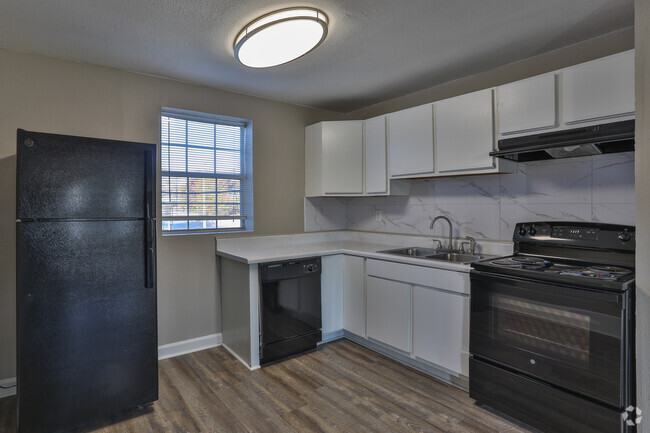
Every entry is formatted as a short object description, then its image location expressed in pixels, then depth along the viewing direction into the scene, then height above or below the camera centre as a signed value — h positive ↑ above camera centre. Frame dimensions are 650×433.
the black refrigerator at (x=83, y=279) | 1.89 -0.36
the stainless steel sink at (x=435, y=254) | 2.83 -0.35
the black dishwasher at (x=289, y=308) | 2.84 -0.78
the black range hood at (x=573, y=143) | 1.85 +0.40
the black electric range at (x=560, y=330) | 1.71 -0.63
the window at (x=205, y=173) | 3.09 +0.40
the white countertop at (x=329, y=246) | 2.74 -0.31
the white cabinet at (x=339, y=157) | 3.56 +0.58
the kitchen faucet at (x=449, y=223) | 3.04 -0.10
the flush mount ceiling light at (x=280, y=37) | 1.97 +1.06
